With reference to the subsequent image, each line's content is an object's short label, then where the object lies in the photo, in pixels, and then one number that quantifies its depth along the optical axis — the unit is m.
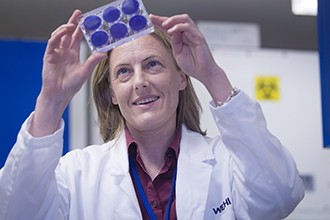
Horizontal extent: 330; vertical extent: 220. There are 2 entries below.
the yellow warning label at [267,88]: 2.70
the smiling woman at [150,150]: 1.42
